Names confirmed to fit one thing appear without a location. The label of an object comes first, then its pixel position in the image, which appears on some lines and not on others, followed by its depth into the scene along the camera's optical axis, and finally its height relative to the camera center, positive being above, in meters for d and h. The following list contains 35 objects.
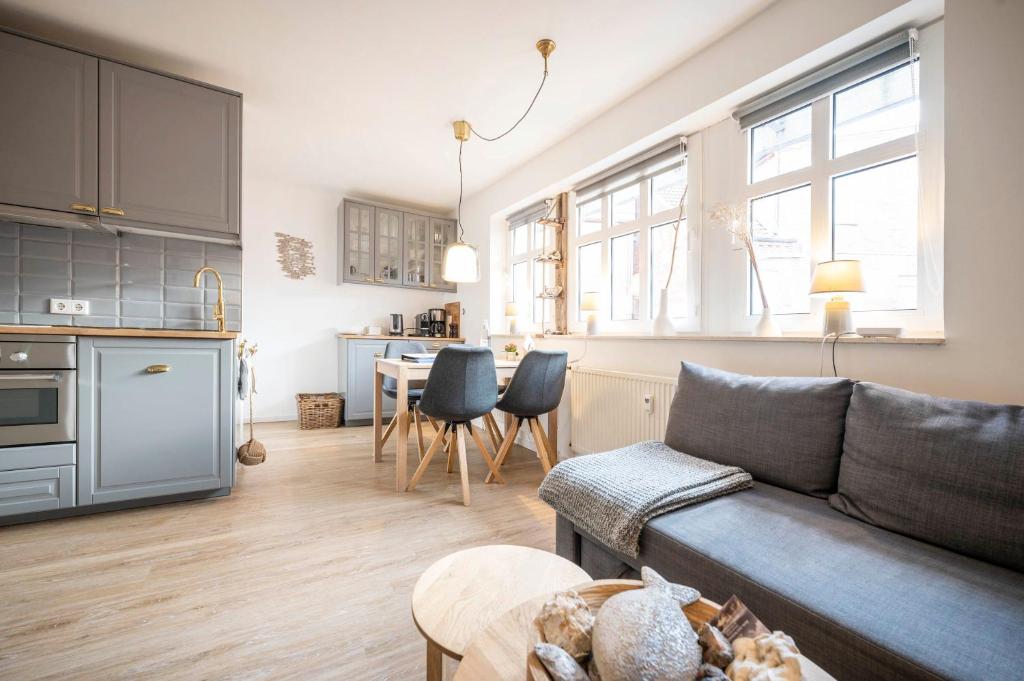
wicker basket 4.18 -0.73
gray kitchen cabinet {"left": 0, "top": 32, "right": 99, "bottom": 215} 2.11 +1.09
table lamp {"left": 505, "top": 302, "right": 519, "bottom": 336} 3.85 +0.23
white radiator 2.43 -0.44
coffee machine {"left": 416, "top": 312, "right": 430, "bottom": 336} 5.05 +0.17
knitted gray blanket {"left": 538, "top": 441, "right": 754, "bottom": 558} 1.26 -0.49
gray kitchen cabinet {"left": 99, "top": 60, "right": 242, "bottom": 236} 2.31 +1.07
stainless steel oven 1.97 -0.25
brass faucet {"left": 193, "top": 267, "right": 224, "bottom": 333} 2.60 +0.19
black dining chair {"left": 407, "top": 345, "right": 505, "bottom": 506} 2.42 -0.30
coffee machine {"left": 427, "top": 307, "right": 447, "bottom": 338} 5.07 +0.19
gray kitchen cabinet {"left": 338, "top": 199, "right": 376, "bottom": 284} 4.50 +1.02
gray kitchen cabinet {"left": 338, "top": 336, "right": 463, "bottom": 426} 4.33 -0.38
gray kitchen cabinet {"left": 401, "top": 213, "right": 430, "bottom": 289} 4.82 +1.01
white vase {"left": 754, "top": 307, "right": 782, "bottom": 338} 2.01 +0.06
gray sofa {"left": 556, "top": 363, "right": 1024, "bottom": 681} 0.79 -0.52
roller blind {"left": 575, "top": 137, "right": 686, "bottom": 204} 2.64 +1.17
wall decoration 4.53 +0.89
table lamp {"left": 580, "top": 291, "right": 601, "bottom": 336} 3.05 +0.26
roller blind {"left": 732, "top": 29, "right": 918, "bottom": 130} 1.69 +1.18
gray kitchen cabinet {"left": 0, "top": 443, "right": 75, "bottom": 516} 1.96 -0.67
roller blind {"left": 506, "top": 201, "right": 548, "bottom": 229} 3.85 +1.19
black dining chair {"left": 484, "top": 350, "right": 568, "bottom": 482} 2.71 -0.35
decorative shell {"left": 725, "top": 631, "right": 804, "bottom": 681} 0.47 -0.38
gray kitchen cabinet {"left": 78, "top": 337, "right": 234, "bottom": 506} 2.11 -0.42
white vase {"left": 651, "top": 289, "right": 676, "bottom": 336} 2.58 +0.12
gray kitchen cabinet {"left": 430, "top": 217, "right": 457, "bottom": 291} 5.00 +1.13
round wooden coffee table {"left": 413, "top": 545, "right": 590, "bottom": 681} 0.83 -0.56
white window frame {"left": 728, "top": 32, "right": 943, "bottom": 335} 1.61 +0.69
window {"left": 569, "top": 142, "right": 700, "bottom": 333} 2.62 +0.70
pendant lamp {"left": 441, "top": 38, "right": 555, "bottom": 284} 2.91 +0.52
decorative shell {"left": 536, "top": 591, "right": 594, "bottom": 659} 0.57 -0.40
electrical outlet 2.52 +0.18
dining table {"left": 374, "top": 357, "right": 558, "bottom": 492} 2.53 -0.34
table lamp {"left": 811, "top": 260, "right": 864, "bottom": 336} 1.60 +0.21
